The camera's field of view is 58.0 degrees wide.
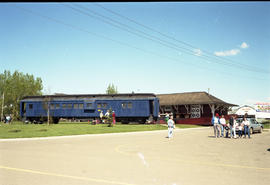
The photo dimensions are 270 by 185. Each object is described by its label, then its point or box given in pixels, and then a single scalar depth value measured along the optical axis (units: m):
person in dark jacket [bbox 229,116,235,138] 17.67
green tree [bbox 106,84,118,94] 66.69
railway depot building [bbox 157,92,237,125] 40.50
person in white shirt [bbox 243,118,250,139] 17.66
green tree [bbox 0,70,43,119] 59.59
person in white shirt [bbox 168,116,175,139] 16.61
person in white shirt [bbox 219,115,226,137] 18.17
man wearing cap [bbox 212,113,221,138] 17.72
